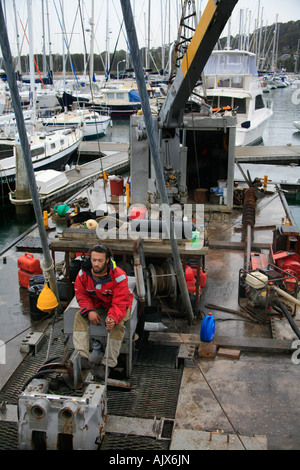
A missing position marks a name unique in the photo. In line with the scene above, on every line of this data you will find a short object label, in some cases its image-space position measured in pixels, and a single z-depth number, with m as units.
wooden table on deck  7.76
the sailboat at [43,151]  22.80
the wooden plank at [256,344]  6.98
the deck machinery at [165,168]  4.69
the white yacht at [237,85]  31.47
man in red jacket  5.46
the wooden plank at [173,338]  7.13
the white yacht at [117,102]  56.25
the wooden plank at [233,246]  11.45
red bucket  15.57
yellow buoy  7.36
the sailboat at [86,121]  37.67
